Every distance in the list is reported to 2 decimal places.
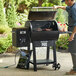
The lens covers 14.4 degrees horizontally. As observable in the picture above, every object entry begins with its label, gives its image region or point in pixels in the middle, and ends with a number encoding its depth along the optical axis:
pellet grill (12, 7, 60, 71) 7.83
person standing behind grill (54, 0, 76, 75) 7.08
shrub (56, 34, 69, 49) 11.81
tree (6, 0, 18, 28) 18.14
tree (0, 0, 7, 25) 16.91
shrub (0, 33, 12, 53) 10.83
